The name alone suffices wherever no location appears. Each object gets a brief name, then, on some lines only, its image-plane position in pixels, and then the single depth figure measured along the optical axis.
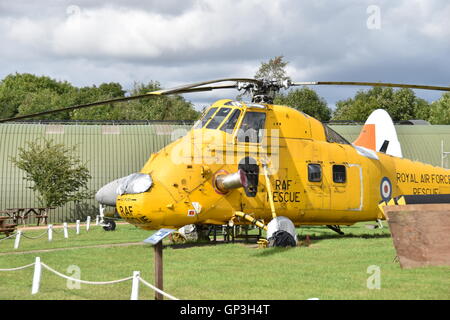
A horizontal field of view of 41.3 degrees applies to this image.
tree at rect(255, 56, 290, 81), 90.00
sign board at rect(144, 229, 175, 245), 11.66
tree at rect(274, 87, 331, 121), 93.94
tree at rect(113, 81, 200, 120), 91.81
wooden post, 11.25
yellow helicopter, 18.03
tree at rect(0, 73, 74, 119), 99.81
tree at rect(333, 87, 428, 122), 88.12
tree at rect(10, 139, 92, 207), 42.03
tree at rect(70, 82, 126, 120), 91.88
